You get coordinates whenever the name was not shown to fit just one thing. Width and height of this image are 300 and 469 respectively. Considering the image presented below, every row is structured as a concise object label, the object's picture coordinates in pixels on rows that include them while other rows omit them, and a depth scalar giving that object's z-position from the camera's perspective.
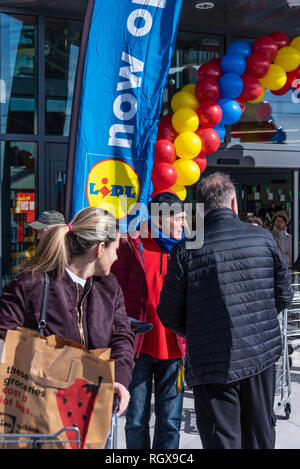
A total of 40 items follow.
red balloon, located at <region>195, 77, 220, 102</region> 5.84
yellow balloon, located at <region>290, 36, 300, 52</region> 6.30
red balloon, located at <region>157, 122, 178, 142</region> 5.77
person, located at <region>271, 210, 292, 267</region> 7.71
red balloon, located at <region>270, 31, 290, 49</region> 6.25
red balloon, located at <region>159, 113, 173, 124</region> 5.95
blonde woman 2.35
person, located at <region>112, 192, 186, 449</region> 3.42
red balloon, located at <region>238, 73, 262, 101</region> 5.98
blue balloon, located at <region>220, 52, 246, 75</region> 5.92
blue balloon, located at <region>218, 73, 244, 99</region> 5.83
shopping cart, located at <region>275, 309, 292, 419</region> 4.76
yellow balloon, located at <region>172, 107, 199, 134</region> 5.68
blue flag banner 4.49
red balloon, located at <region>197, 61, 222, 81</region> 5.95
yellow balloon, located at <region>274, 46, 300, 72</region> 6.17
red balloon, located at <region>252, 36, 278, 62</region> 6.06
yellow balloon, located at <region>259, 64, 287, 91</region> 6.09
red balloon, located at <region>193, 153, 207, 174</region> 5.87
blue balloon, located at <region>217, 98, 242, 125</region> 5.85
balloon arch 5.60
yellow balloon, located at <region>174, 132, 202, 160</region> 5.58
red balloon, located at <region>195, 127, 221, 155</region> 5.78
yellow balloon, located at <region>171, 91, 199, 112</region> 5.86
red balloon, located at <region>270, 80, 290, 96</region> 6.48
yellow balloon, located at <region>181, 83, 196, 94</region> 6.06
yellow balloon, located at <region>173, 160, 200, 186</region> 5.62
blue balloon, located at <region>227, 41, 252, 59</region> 6.04
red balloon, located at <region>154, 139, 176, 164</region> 5.53
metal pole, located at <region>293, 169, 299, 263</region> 7.98
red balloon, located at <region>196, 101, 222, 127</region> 5.71
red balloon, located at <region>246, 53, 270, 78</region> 5.96
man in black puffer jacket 2.75
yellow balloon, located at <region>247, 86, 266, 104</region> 6.25
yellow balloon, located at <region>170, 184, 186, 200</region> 5.73
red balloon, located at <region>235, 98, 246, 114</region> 6.06
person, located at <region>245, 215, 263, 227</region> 6.21
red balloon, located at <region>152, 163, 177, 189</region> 5.41
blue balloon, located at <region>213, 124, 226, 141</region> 6.06
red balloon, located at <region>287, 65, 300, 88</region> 6.34
